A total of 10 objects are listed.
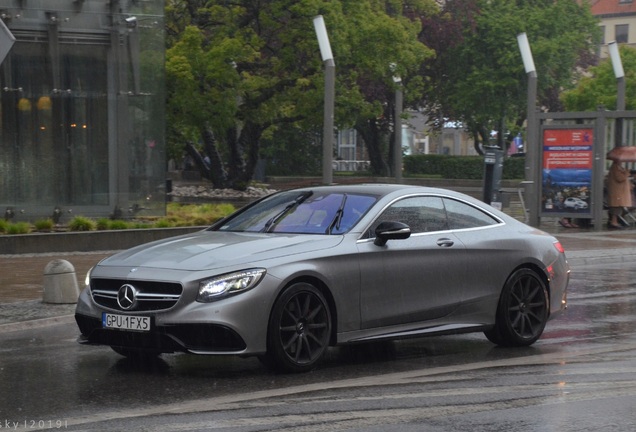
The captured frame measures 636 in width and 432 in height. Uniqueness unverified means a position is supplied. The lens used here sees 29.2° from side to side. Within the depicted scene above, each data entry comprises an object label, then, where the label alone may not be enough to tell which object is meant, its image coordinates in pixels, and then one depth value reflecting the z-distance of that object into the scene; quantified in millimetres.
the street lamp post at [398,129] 33812
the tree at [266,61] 38438
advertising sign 28062
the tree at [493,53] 59000
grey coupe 8648
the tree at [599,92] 55469
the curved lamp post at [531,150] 28828
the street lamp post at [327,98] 25719
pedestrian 28719
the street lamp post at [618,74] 35062
